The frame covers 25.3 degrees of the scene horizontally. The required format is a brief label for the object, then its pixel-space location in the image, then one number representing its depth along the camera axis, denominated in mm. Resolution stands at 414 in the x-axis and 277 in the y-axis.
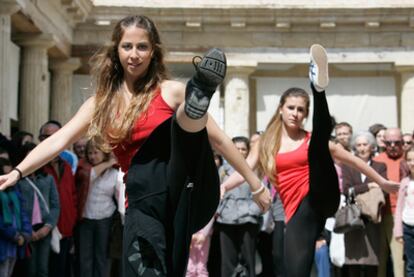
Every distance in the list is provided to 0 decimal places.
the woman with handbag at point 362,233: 10836
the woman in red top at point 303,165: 6266
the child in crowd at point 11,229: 9648
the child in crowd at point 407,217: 10211
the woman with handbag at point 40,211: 10477
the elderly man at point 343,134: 11846
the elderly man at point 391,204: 10844
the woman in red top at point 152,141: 4465
